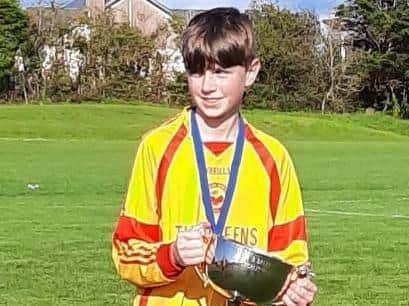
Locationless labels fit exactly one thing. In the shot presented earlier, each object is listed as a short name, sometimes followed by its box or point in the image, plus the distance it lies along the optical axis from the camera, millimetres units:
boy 3422
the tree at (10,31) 66125
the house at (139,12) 75375
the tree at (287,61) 68688
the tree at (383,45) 72062
